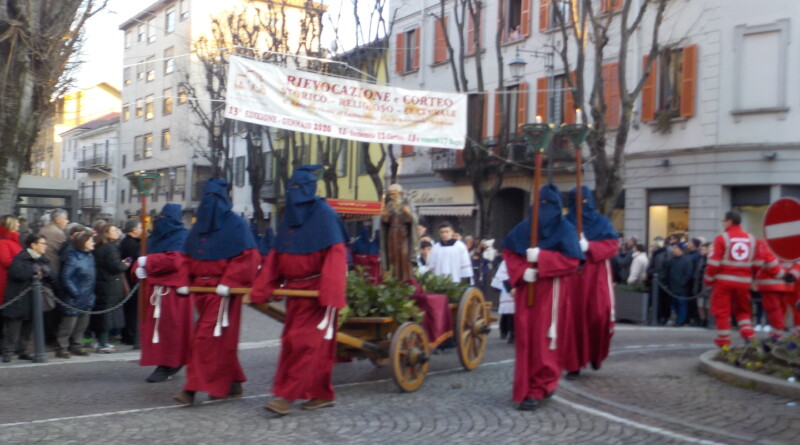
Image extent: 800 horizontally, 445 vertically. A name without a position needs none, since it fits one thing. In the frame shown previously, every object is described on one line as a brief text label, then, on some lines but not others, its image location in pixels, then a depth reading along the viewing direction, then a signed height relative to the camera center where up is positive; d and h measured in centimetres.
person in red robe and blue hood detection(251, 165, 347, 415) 771 -54
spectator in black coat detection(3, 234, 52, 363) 1163 -101
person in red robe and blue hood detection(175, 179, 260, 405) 820 -60
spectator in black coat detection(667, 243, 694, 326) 1800 -89
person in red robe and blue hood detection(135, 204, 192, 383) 952 -104
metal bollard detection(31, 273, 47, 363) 1163 -138
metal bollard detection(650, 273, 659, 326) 1869 -141
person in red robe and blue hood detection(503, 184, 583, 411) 816 -62
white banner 1385 +181
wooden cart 877 -119
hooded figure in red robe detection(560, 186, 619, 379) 965 -73
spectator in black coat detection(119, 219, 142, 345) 1349 -62
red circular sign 859 +6
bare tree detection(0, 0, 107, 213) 1377 +223
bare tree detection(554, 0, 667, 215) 2120 +321
